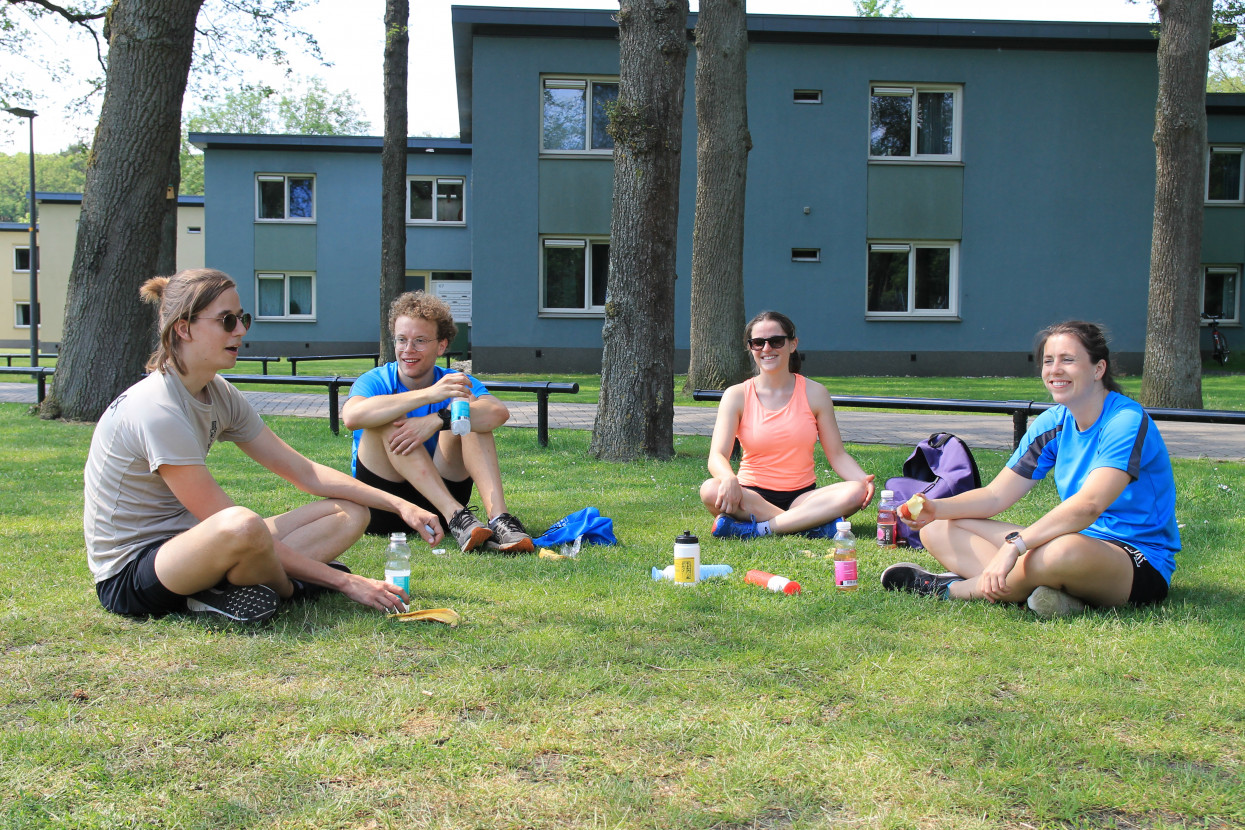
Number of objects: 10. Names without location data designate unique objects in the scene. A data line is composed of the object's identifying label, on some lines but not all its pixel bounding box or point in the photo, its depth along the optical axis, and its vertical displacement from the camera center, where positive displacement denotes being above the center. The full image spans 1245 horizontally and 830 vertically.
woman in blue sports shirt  3.91 -0.65
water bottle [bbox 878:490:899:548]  5.66 -1.02
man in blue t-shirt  5.36 -0.58
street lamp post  23.59 +0.91
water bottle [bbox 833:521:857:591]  4.61 -1.03
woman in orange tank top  5.77 -0.69
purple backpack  5.41 -0.74
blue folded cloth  5.46 -1.07
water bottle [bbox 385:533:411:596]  4.34 -1.02
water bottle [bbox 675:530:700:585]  4.66 -1.03
